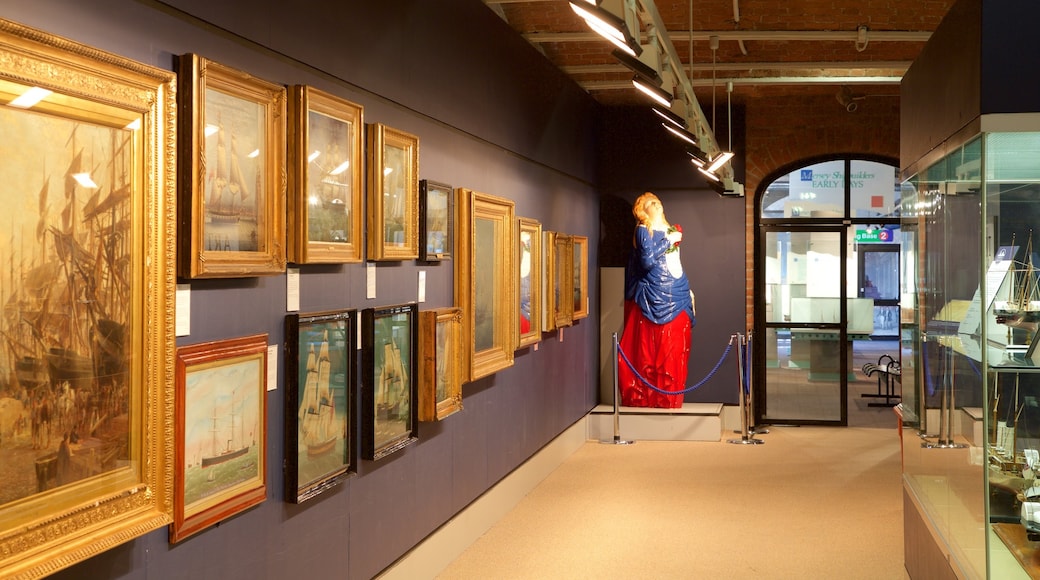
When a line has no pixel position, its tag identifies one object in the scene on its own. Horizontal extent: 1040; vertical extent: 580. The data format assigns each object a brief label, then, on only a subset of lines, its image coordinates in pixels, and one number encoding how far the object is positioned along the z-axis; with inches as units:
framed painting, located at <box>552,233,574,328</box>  361.1
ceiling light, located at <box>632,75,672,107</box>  208.8
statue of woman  424.5
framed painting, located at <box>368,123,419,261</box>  184.5
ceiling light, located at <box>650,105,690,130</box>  250.4
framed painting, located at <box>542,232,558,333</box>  336.8
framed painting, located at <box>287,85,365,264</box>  152.5
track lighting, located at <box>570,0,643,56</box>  144.6
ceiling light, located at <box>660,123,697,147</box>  270.2
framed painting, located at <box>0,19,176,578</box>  95.5
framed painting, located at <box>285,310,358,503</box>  155.3
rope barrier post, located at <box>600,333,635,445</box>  410.6
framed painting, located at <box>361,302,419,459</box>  184.7
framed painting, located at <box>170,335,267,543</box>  123.9
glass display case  142.2
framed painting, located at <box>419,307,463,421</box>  212.8
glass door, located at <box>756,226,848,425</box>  463.5
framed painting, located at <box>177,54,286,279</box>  124.0
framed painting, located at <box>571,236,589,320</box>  398.6
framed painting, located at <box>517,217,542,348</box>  300.2
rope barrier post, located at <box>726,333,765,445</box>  413.4
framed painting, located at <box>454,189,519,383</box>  241.0
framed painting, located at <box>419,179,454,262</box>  214.5
